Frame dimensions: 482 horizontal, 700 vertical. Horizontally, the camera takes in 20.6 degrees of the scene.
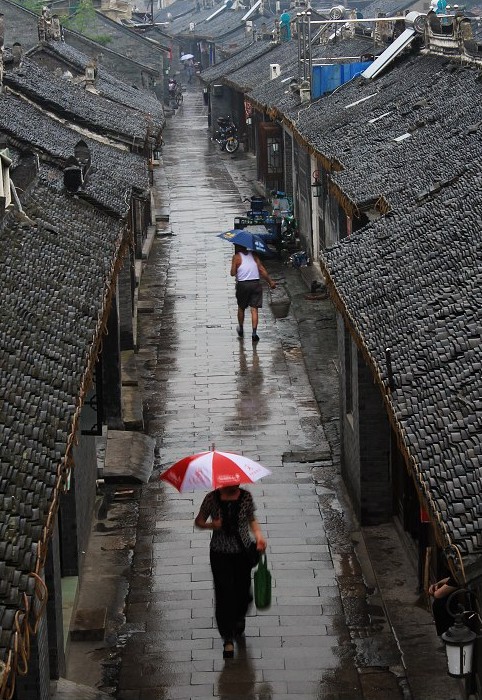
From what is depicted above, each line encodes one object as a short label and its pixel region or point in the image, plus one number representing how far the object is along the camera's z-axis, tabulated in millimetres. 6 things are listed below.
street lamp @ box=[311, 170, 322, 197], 30484
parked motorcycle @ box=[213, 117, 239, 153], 58844
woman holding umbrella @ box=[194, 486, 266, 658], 12648
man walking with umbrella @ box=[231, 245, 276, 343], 25328
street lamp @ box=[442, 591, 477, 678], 8711
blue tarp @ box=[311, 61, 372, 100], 35062
